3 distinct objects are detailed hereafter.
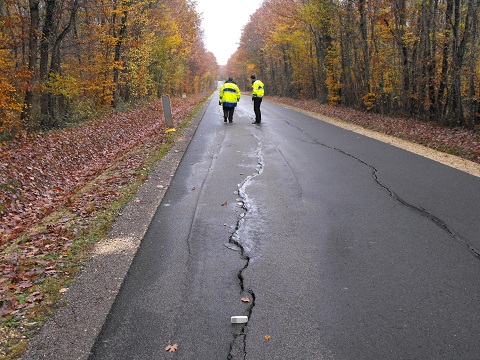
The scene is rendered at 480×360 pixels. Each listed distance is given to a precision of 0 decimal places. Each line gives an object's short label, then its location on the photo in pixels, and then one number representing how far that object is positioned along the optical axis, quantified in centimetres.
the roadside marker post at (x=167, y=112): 1410
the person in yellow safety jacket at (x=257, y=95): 1655
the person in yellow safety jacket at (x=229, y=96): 1631
